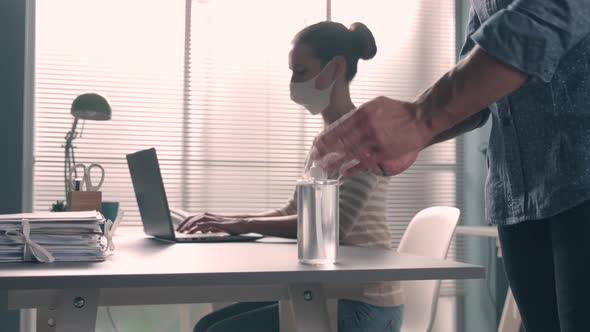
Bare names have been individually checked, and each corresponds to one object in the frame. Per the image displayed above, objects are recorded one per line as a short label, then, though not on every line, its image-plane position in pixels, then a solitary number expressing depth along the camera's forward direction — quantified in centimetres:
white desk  83
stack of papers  101
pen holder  214
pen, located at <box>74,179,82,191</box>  223
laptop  153
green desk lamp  282
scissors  225
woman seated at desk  143
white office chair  173
